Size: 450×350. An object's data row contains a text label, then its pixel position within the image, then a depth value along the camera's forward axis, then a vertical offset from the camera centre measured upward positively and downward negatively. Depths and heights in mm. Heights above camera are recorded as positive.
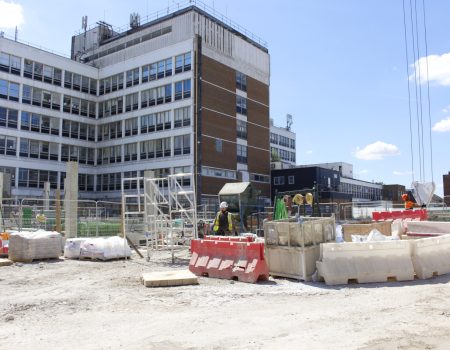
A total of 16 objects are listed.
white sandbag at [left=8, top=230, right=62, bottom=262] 14453 -1031
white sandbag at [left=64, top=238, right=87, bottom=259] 15586 -1182
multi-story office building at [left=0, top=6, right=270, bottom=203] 49062 +12354
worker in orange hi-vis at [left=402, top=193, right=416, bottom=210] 20253 +405
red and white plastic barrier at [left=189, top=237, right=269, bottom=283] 10312 -1133
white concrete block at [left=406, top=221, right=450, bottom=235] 14008 -473
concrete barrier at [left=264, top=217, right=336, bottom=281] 10219 -741
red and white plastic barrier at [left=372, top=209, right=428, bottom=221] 19734 -134
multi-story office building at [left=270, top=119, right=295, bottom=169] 89938 +14155
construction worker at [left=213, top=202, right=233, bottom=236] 13531 -330
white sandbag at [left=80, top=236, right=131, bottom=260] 15203 -1184
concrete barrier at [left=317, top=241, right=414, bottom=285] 9703 -1090
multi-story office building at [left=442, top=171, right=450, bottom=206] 74350 +4746
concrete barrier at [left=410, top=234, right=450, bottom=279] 10008 -1000
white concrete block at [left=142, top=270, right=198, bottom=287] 9759 -1429
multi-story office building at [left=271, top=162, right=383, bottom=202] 61094 +4508
